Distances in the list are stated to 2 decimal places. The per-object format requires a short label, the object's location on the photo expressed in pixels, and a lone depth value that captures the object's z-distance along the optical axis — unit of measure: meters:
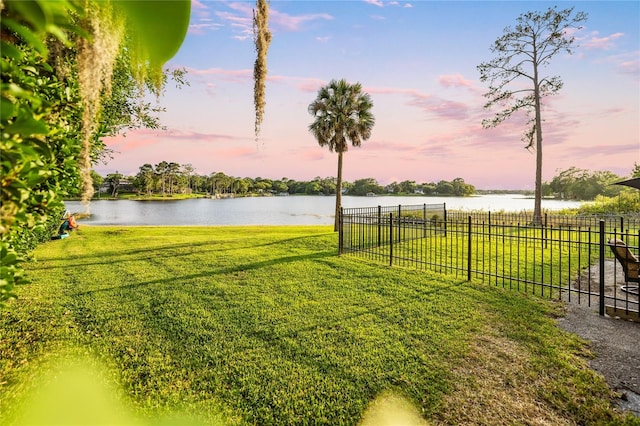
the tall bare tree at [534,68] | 19.72
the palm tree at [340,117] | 19.72
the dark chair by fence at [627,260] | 5.79
